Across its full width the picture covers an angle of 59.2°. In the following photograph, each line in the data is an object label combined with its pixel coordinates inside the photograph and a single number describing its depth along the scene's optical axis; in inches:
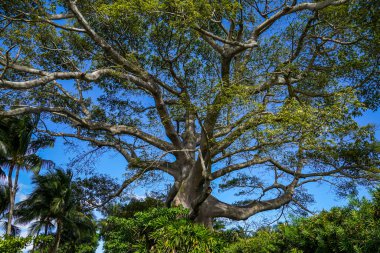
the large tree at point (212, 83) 335.3
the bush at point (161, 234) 320.2
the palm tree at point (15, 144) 563.4
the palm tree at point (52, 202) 725.3
